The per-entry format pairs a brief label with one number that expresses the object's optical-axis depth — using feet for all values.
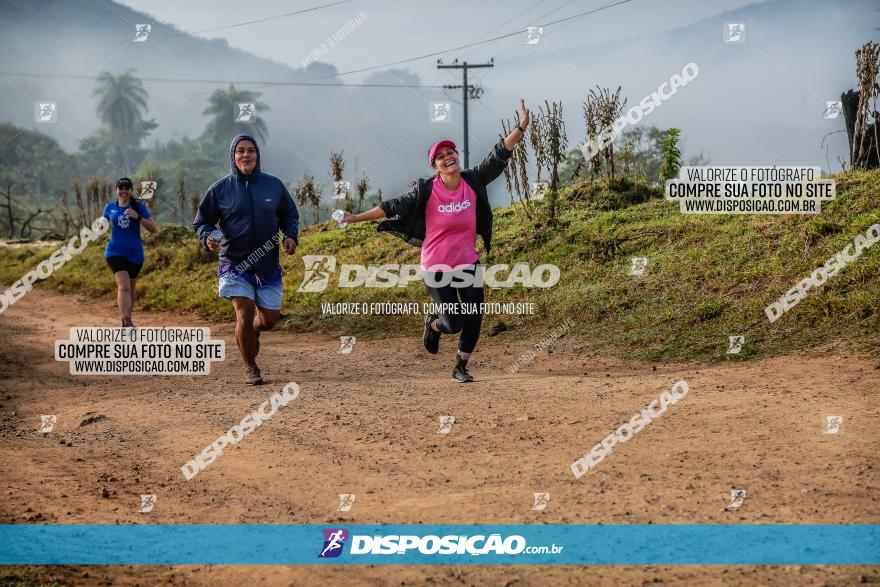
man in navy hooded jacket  25.08
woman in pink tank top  23.81
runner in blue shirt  35.22
